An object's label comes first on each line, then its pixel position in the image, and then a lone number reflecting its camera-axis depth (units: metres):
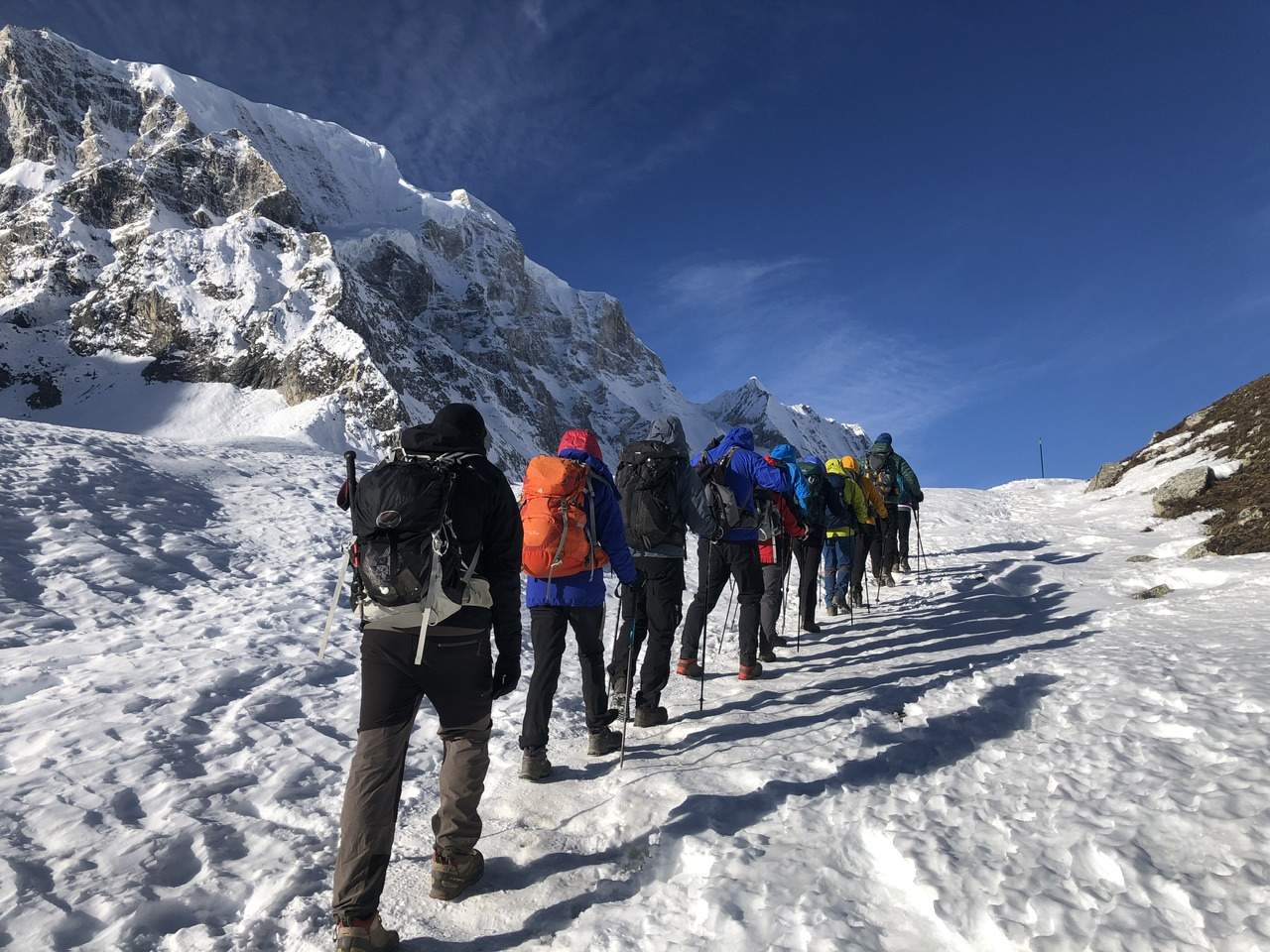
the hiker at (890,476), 12.48
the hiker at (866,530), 10.34
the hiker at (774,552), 7.12
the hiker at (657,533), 5.45
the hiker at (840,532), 9.52
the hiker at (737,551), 6.30
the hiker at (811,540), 8.45
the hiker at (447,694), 2.91
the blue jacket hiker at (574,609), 4.60
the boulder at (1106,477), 24.97
